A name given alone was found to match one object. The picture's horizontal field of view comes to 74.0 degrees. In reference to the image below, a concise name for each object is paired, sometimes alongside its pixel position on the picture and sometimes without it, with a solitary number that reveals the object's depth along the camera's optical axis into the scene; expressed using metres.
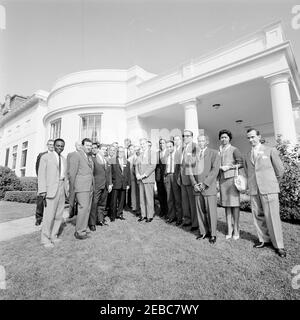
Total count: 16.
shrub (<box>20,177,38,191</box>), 12.53
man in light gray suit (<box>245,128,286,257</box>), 3.25
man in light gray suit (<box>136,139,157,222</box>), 5.34
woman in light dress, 3.80
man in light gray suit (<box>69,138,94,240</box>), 4.18
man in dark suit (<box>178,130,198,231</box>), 4.46
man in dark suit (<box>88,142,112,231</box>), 4.78
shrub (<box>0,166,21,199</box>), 11.53
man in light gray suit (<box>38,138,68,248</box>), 3.89
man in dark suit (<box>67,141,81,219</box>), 4.32
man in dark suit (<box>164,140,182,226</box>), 5.09
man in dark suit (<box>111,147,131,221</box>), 5.45
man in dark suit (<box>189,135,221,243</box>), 3.82
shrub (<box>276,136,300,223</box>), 5.19
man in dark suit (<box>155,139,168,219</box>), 5.80
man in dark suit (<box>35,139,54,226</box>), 5.48
